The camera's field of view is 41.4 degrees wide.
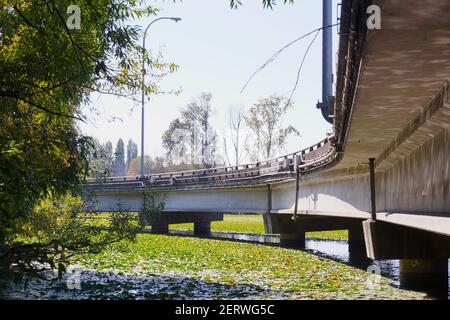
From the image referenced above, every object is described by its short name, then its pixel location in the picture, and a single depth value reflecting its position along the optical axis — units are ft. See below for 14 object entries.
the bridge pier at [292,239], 114.52
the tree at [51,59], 33.94
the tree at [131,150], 517.06
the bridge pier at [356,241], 101.60
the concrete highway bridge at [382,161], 20.13
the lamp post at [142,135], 119.99
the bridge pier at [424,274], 60.44
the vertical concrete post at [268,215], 114.32
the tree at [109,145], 499.84
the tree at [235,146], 218.67
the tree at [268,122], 188.41
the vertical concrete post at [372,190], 56.80
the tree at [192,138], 235.40
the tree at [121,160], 479.41
